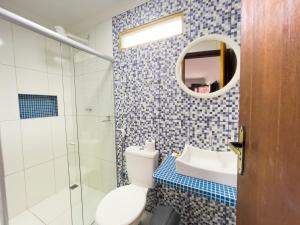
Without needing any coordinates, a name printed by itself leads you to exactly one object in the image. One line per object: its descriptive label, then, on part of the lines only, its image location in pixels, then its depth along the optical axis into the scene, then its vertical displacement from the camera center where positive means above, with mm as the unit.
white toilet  1184 -842
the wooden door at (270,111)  319 -22
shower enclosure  1631 -329
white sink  1058 -493
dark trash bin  1326 -1003
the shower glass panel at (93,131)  1941 -338
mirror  1306 +338
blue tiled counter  957 -567
